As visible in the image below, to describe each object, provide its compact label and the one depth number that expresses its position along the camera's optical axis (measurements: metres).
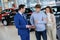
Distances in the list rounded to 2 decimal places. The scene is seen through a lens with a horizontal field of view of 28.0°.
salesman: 3.16
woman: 4.06
